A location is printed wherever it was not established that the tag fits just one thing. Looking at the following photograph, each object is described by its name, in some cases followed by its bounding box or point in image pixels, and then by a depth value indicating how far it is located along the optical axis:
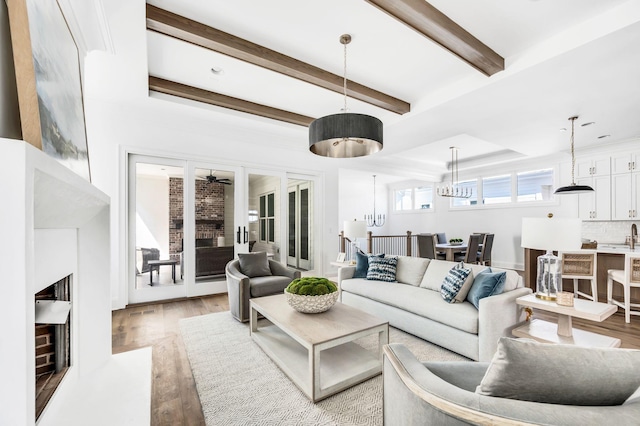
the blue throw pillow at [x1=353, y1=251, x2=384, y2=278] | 4.00
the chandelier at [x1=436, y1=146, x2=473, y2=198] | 6.66
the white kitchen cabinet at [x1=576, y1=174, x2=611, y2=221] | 5.40
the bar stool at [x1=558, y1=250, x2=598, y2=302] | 3.85
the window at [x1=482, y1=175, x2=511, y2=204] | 7.33
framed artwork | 1.07
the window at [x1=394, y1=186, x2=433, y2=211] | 9.19
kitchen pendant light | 4.23
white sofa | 2.37
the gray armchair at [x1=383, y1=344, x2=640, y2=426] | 0.79
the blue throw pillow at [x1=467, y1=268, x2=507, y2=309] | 2.52
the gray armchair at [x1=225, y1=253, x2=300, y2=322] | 3.34
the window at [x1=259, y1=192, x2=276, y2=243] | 5.26
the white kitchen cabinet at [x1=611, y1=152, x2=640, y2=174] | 5.10
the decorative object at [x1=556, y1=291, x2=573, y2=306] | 2.25
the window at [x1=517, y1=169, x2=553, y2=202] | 6.64
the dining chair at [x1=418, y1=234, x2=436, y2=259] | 6.20
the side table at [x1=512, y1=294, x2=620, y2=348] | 2.12
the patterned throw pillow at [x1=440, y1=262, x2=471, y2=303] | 2.75
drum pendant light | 2.20
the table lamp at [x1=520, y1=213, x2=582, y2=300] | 2.18
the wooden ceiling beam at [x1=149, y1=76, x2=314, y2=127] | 3.44
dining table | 6.36
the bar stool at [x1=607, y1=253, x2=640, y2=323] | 3.46
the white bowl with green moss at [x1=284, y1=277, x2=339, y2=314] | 2.44
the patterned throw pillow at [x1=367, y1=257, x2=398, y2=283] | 3.68
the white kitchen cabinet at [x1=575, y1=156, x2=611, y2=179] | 5.44
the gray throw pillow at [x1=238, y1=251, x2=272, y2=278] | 3.88
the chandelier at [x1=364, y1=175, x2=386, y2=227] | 10.09
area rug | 1.79
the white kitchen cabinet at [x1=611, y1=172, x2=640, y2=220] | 5.07
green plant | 2.48
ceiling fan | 4.68
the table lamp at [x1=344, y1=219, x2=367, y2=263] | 4.56
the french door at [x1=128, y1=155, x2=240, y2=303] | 4.14
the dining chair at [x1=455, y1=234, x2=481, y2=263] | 5.86
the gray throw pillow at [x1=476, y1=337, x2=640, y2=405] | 0.85
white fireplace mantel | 0.86
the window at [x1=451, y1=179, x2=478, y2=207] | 7.97
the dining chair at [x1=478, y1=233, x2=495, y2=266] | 6.28
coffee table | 1.97
